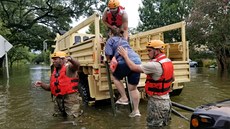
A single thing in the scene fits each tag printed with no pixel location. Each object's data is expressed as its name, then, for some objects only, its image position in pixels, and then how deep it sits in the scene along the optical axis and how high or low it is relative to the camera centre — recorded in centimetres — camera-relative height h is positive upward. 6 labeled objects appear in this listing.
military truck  382 +22
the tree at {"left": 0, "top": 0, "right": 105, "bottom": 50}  1447 +425
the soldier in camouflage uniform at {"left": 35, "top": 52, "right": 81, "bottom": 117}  335 -41
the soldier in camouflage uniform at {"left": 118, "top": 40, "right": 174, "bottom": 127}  269 -31
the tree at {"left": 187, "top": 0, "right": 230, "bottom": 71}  1568 +342
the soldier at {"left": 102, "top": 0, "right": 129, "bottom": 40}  358 +95
